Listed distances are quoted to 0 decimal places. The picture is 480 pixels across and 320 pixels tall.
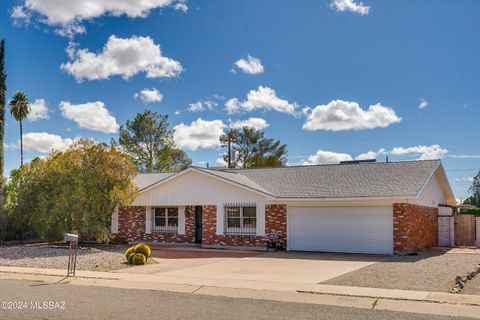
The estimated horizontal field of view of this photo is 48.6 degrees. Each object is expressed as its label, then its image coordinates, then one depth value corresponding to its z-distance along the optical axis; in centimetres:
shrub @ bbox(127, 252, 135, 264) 1823
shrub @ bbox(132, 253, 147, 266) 1806
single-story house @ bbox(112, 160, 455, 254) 2245
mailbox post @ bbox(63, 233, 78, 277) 1509
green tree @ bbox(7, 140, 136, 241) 2405
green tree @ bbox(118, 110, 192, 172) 5147
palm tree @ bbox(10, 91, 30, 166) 5216
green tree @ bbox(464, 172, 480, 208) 6448
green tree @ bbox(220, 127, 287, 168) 5922
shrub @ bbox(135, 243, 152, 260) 1855
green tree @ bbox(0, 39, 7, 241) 4023
